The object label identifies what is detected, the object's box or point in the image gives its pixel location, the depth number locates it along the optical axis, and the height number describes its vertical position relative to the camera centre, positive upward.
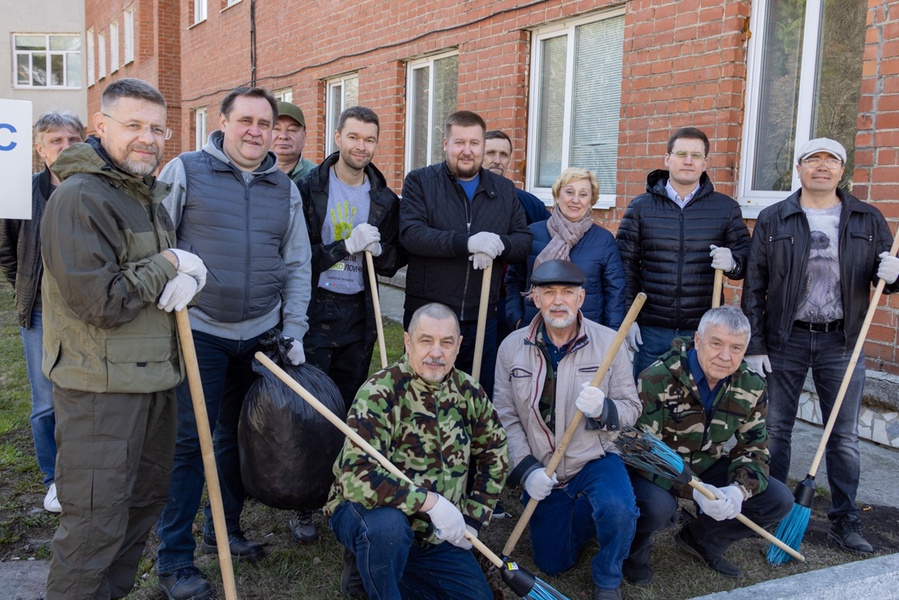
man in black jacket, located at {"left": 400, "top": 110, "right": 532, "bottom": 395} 3.90 -0.02
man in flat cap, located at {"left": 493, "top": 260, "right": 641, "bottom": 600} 3.33 -0.84
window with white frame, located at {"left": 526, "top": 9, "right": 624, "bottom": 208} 6.30 +1.03
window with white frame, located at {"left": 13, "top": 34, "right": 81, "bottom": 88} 26.38 +4.84
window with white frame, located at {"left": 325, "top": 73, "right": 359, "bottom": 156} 10.21 +1.53
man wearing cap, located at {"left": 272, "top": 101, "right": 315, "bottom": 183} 4.62 +0.42
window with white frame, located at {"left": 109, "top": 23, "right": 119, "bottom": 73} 21.06 +4.31
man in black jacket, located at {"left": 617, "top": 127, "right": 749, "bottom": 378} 3.95 -0.08
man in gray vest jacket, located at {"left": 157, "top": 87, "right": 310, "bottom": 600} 3.04 -0.22
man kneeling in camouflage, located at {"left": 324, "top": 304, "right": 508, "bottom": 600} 2.79 -1.01
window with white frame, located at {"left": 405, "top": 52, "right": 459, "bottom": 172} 8.34 +1.25
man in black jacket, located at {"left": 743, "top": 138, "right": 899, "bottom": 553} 3.58 -0.30
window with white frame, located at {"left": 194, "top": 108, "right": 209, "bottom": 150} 15.75 +1.63
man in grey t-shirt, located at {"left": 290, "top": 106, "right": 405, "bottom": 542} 3.76 -0.16
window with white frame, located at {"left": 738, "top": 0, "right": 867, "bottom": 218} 4.73 +0.91
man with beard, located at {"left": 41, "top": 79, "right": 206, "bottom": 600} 2.40 -0.38
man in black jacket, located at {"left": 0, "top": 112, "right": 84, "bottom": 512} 3.66 -0.34
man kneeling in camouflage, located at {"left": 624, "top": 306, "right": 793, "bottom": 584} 3.30 -0.90
